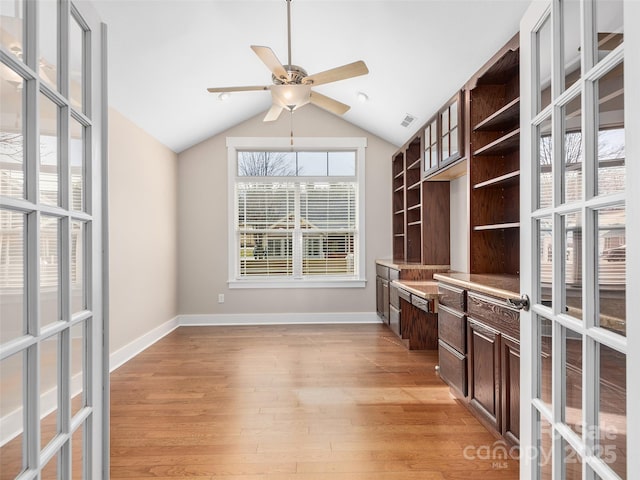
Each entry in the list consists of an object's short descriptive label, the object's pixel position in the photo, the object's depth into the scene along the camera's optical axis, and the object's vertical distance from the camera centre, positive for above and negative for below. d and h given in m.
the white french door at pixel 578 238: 0.89 +0.00
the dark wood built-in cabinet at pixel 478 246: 2.17 -0.06
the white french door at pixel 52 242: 0.89 +0.00
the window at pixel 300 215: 5.71 +0.35
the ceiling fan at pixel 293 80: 2.66 +1.12
